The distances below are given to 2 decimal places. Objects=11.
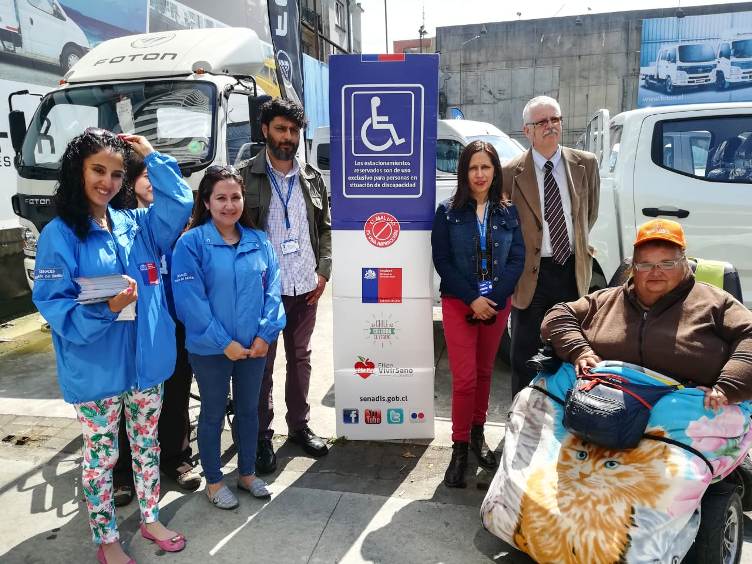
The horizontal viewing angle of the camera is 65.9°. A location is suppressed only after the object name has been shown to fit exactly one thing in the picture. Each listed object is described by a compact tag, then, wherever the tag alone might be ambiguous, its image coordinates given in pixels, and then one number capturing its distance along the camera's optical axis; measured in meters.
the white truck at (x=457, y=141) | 7.48
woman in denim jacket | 3.03
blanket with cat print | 1.98
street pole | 26.56
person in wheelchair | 2.24
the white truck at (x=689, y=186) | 4.19
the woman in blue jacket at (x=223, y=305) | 2.64
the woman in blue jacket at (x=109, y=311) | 2.15
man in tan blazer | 3.16
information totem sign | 3.18
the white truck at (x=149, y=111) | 5.21
